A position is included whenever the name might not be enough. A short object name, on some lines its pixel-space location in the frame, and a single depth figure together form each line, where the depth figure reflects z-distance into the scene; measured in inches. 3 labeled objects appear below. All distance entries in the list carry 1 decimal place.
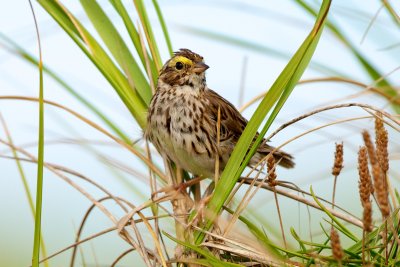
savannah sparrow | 266.8
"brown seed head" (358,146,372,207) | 153.1
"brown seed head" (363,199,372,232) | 138.7
